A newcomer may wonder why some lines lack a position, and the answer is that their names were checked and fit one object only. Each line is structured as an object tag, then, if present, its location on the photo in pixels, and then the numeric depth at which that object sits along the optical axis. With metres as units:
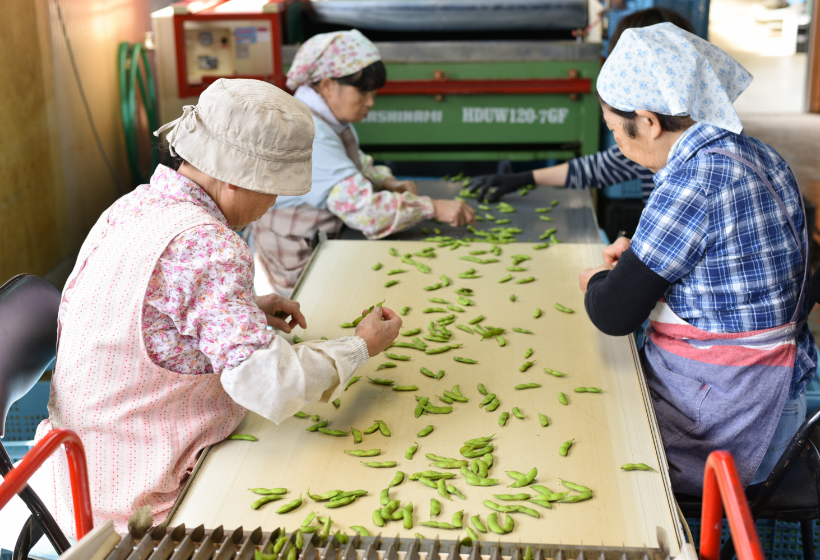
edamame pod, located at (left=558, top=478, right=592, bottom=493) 1.33
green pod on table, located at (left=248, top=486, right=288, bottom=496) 1.35
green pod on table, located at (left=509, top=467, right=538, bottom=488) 1.35
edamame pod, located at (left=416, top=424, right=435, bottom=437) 1.54
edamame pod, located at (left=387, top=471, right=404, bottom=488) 1.37
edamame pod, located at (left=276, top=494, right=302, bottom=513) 1.30
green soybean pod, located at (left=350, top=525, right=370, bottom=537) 1.24
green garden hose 5.34
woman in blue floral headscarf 1.59
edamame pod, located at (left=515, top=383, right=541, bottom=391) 1.71
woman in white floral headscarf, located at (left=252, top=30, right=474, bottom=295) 2.79
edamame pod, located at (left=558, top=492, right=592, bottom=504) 1.31
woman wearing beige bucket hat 1.38
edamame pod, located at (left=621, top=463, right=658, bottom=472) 1.39
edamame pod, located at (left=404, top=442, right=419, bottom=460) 1.46
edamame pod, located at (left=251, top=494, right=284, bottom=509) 1.32
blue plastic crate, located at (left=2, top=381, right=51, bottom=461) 2.43
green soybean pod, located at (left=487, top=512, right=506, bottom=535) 1.23
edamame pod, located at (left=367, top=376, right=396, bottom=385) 1.75
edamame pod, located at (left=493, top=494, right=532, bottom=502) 1.31
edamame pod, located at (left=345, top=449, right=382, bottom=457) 1.46
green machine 4.04
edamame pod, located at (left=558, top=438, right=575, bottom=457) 1.45
